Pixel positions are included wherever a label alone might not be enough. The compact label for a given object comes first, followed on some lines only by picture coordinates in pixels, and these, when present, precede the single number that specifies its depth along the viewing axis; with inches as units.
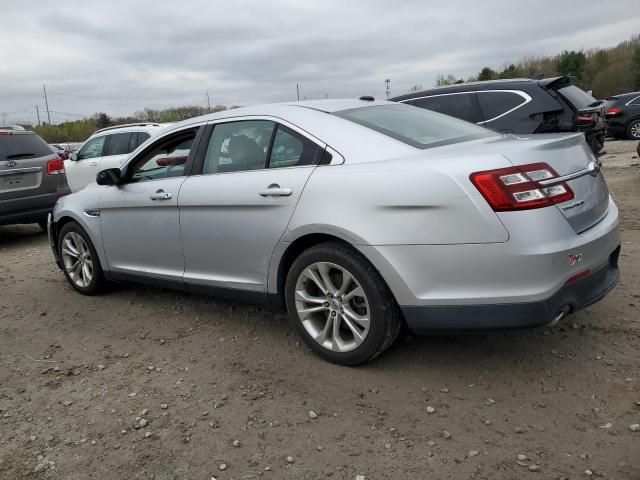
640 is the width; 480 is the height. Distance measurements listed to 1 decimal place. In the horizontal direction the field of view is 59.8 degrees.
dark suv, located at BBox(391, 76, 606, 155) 247.1
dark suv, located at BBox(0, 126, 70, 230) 296.4
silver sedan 103.3
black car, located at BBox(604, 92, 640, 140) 653.3
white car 422.0
